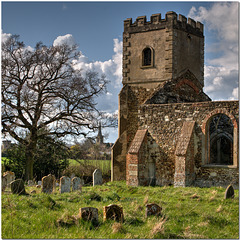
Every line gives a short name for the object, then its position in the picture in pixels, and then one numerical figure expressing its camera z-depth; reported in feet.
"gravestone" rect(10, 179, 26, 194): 40.88
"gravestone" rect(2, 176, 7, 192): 53.62
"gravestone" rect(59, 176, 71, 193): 47.65
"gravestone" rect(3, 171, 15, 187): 57.47
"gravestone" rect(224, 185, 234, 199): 42.28
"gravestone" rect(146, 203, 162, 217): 33.14
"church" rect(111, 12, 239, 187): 56.46
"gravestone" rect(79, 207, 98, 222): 29.73
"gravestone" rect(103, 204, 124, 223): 30.83
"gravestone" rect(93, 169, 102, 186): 59.55
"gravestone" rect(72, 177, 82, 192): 49.80
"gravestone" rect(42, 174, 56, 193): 46.17
